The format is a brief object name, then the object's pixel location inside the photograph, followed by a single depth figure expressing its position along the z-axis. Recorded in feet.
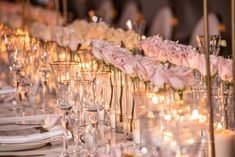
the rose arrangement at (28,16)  11.27
